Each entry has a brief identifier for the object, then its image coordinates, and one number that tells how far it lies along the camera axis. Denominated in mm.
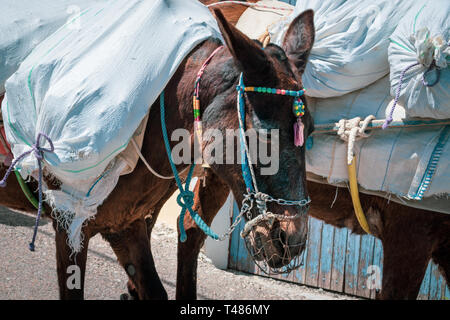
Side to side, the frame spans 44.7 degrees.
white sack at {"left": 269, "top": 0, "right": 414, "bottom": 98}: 3021
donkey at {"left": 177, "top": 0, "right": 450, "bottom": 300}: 3154
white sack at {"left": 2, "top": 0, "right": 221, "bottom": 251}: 2441
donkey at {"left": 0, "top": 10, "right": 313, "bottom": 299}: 2324
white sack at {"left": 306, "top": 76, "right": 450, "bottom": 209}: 2941
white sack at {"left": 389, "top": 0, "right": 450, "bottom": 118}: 2684
